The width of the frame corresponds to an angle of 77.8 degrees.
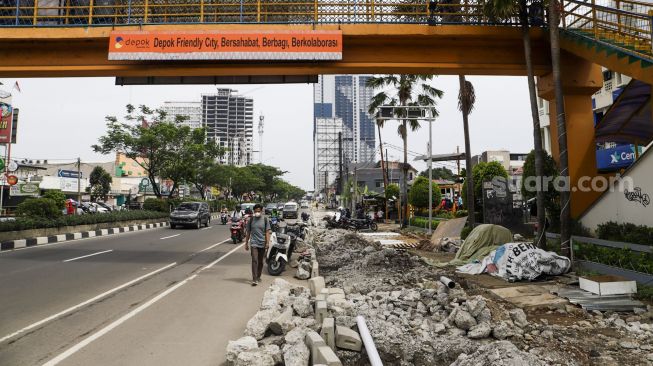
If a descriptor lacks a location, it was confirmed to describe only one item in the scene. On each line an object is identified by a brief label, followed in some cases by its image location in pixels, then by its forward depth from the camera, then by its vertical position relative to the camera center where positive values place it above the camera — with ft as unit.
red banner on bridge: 34.88 +13.69
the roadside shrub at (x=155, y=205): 105.09 -0.09
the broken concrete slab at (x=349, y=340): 14.06 -4.80
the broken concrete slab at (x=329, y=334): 14.23 -4.62
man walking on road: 27.73 -2.38
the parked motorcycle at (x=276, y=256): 31.55 -4.07
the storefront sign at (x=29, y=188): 73.20 +3.16
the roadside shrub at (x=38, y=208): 57.82 -0.39
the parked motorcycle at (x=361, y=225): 75.56 -4.00
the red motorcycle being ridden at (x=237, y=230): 53.62 -3.42
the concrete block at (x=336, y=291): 22.51 -4.90
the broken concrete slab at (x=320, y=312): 16.72 -4.55
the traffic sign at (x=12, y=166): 75.30 +7.33
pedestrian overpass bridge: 35.47 +14.76
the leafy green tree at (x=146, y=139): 92.73 +15.15
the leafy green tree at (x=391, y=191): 111.77 +3.43
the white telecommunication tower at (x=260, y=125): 407.23 +80.00
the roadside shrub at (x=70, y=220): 52.25 -2.33
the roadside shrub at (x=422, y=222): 69.32 -3.42
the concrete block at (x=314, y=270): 29.43 -4.90
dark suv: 81.30 -2.13
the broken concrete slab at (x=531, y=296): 20.61 -5.19
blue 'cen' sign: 66.18 +7.83
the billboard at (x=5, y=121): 71.06 +15.38
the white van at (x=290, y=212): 133.88 -2.69
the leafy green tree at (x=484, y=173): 57.82 +4.35
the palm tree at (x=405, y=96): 80.53 +22.63
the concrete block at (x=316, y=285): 22.19 -4.55
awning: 41.32 +9.39
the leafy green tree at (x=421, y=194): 83.71 +1.92
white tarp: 27.12 -4.19
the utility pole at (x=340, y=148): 150.15 +20.96
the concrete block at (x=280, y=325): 15.56 -4.67
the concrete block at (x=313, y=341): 12.83 -4.49
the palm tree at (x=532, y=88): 33.94 +9.98
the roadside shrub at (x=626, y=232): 26.66 -2.17
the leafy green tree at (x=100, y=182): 177.49 +10.26
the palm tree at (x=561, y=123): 31.53 +6.34
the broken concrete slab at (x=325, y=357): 11.60 -4.51
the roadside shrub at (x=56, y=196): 62.28 +1.41
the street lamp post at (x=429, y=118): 62.64 +13.37
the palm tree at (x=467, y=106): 51.42 +12.69
